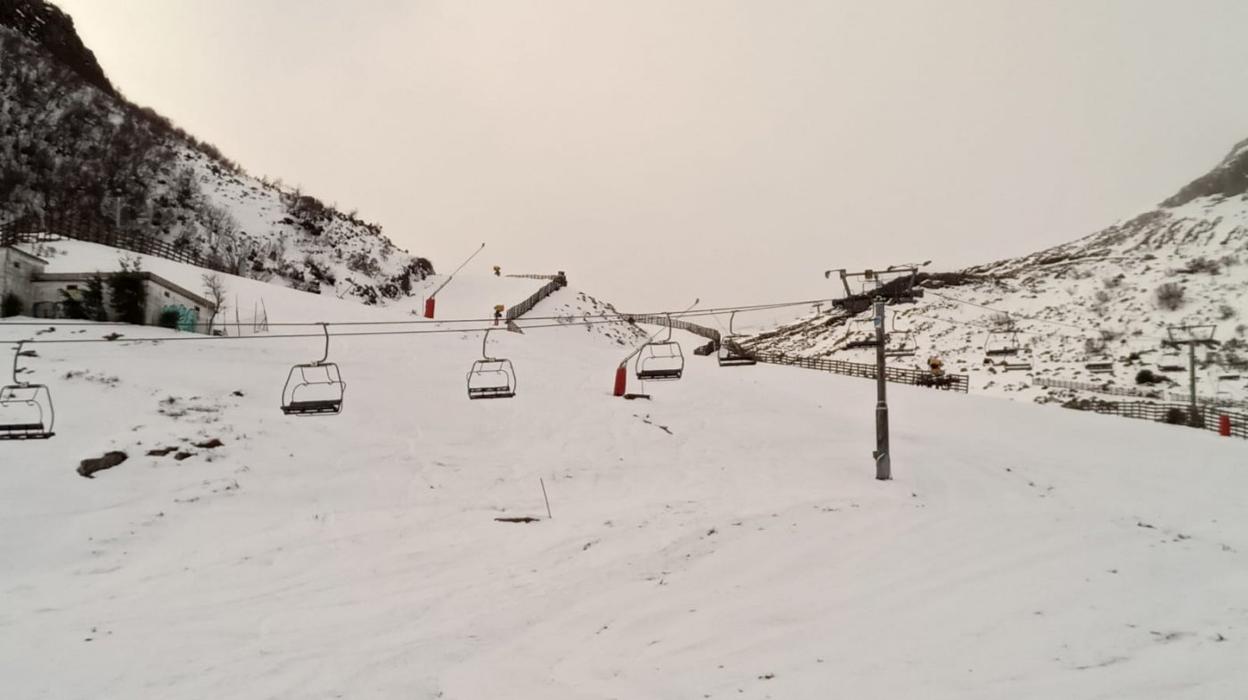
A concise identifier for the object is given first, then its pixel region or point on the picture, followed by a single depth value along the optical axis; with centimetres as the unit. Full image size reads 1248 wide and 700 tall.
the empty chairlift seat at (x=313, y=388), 2200
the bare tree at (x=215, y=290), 3011
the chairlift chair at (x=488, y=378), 2723
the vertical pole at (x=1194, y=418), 3353
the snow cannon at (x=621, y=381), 2844
